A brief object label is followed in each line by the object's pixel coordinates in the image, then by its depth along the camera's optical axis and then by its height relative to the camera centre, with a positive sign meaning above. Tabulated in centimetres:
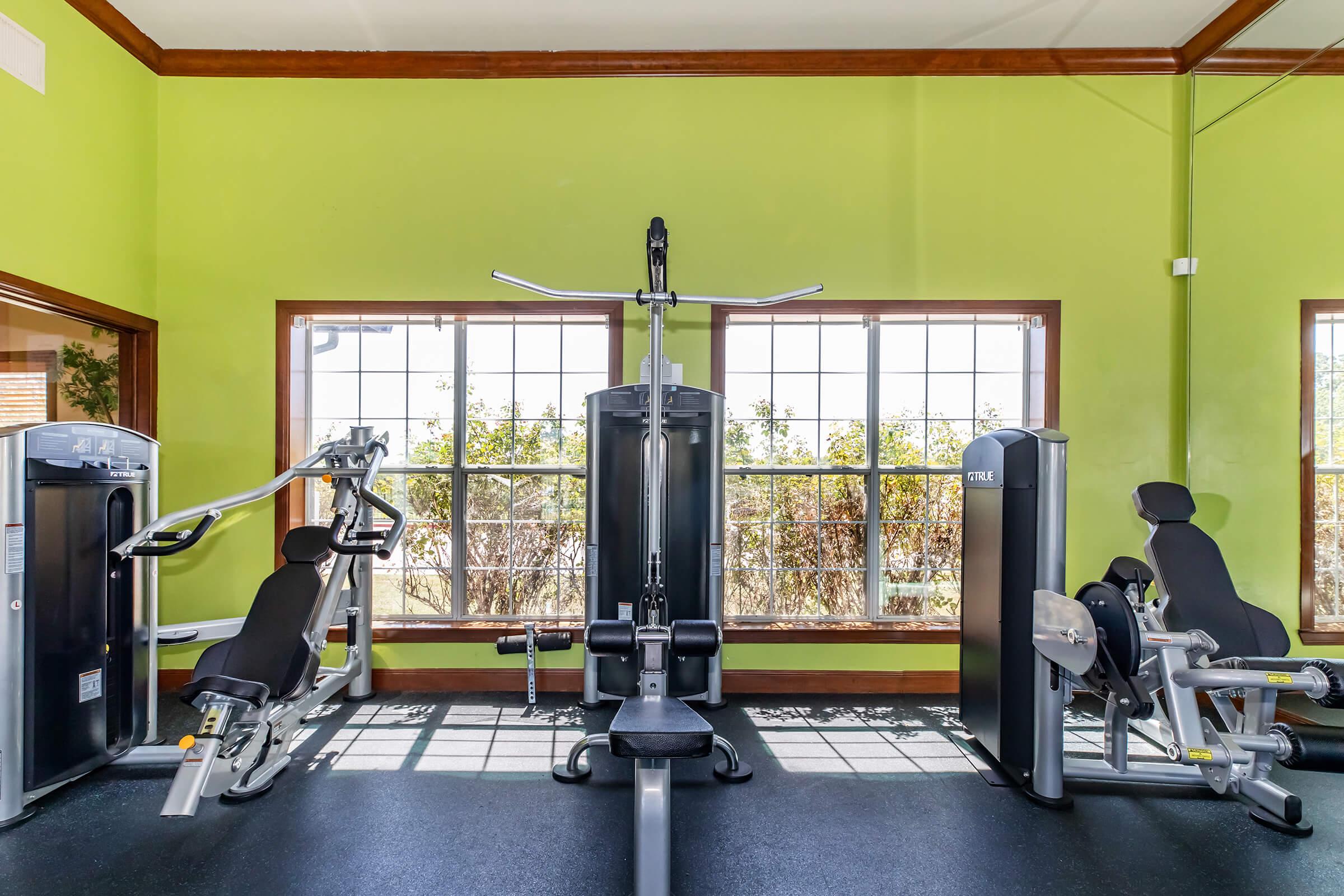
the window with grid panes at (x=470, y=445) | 371 +0
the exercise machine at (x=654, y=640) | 176 -74
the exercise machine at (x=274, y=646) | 225 -90
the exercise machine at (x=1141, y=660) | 222 -81
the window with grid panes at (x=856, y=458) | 372 -6
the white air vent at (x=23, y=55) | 273 +184
